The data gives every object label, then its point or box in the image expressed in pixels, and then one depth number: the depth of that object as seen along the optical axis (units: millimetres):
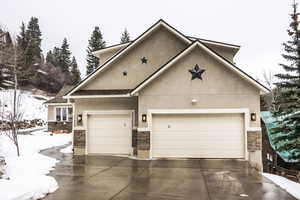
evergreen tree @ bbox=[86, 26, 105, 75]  54178
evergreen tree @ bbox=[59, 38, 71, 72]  57375
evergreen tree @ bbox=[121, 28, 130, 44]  57844
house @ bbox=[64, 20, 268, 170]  11383
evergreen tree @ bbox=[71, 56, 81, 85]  54147
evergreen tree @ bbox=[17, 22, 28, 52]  50178
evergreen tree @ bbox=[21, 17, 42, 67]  47694
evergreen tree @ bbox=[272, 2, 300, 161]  15492
